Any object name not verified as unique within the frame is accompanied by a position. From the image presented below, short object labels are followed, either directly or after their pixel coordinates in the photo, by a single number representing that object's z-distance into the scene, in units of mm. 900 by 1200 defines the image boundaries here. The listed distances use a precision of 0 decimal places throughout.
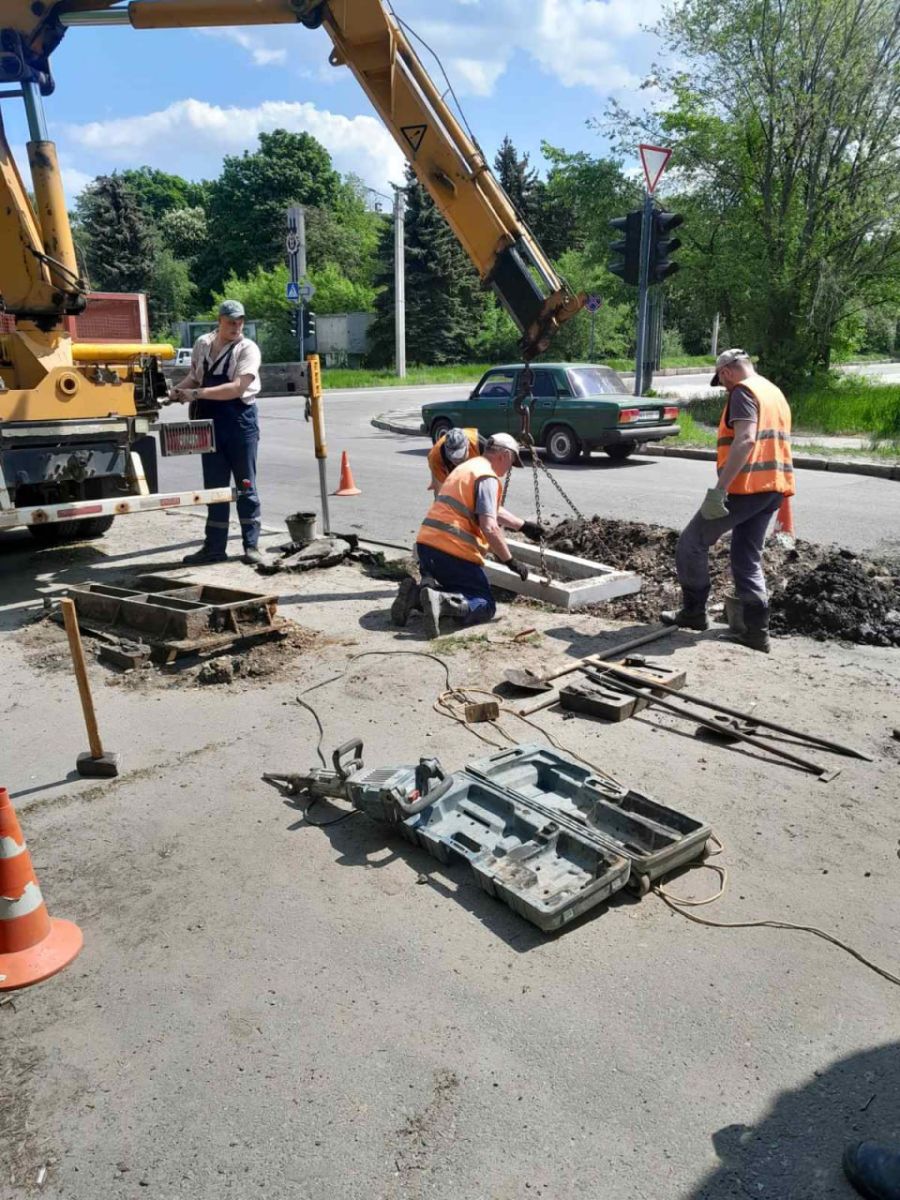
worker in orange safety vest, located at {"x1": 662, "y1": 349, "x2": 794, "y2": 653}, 5895
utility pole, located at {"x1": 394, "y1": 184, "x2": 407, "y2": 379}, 38562
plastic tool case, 3285
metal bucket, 8750
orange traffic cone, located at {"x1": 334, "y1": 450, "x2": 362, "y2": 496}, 11859
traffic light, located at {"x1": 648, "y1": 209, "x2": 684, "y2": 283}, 13711
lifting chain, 7266
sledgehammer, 4336
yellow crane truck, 7637
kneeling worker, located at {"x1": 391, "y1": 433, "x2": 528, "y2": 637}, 6465
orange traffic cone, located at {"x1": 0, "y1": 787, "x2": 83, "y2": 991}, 3090
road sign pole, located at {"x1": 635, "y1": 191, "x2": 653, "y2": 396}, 13609
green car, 14445
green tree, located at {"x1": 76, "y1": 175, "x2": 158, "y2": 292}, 57531
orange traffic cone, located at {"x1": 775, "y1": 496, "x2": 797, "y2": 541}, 6598
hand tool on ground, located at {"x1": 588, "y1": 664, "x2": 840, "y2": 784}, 4348
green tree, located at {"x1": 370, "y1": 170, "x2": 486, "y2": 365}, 50594
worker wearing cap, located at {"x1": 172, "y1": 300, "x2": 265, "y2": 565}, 8219
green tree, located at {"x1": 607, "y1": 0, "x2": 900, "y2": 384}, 18938
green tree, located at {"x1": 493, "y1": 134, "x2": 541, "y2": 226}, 56750
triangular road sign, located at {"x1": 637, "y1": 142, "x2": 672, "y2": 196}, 12722
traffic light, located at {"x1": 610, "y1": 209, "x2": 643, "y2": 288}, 13812
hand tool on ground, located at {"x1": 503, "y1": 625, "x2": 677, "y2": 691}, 5348
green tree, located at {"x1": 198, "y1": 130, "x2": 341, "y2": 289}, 73375
